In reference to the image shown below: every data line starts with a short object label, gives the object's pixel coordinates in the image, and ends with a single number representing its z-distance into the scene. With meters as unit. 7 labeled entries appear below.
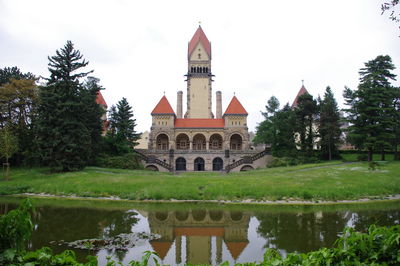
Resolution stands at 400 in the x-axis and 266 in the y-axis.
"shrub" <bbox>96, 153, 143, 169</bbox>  38.81
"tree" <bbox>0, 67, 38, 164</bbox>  36.22
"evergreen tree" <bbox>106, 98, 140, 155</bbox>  43.41
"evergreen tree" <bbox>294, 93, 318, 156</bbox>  42.81
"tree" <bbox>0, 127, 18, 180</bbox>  30.33
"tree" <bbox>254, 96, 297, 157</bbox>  43.71
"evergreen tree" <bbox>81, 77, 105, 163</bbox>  38.27
